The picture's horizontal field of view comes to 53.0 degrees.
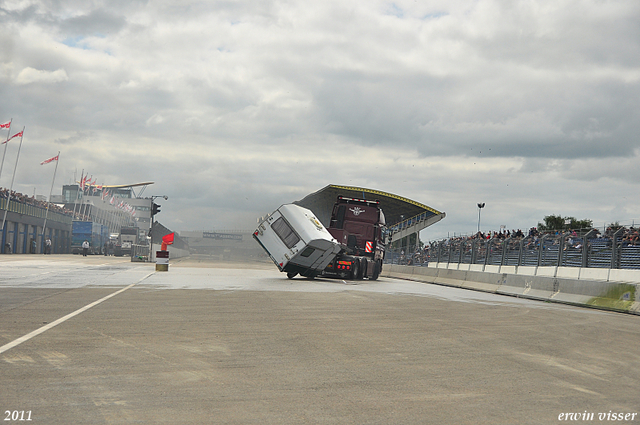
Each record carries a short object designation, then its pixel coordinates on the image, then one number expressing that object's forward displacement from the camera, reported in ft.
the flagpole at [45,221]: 232.84
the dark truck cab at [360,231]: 95.86
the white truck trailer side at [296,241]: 80.18
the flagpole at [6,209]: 190.70
